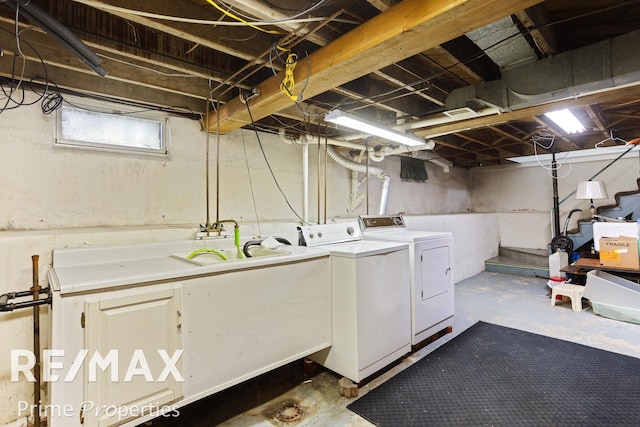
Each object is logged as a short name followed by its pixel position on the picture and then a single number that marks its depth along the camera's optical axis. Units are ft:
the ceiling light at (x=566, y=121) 9.39
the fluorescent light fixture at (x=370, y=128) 7.20
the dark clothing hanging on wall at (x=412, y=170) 16.46
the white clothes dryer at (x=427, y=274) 8.27
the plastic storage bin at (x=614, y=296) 10.22
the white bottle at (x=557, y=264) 13.87
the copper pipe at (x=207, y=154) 7.83
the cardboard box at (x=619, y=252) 11.28
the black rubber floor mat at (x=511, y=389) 5.79
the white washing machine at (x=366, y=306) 6.70
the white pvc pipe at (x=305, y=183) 11.09
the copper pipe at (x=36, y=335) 4.72
